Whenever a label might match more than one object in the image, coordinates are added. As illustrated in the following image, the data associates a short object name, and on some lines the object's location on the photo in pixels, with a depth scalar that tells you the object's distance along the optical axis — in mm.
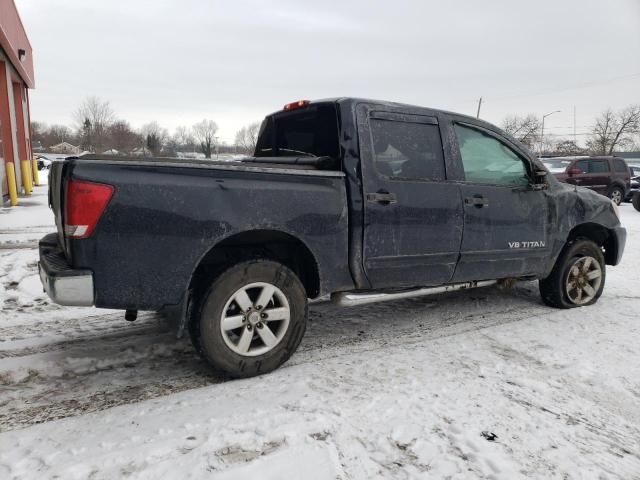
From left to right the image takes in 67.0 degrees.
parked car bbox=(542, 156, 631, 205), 16672
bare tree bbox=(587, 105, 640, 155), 59281
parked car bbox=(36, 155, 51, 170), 36844
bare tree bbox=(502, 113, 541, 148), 64625
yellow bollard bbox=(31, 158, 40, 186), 22203
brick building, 14359
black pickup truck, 2768
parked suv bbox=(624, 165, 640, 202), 18656
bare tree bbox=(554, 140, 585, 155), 70000
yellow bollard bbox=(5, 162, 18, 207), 14078
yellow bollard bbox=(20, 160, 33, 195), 17828
